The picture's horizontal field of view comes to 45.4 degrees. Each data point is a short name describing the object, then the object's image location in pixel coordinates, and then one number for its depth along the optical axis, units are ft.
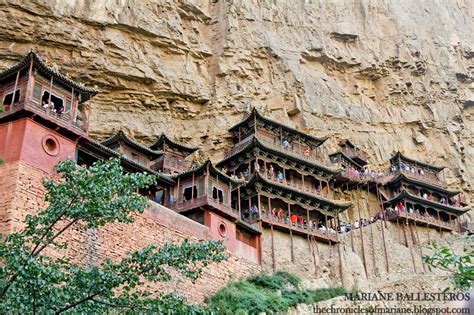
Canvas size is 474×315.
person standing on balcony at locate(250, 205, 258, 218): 93.03
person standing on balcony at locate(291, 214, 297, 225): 97.81
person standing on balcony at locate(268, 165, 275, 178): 100.57
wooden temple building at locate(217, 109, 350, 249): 96.94
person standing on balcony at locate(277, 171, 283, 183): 101.46
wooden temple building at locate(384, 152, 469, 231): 117.80
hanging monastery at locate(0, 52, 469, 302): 62.75
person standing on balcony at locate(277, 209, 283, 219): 96.08
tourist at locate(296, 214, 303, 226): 98.71
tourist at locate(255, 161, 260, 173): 99.41
